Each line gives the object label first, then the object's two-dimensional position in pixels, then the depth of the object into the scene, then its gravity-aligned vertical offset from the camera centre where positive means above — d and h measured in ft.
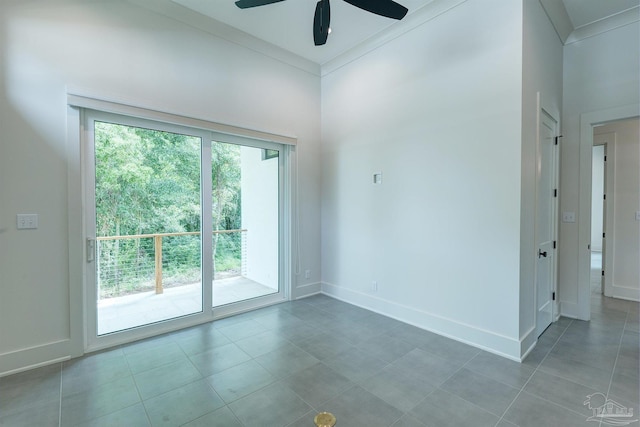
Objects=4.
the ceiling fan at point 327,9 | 6.87 +4.91
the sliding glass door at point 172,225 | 9.10 -0.59
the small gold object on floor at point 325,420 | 2.85 -2.11
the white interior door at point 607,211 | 13.88 -0.18
